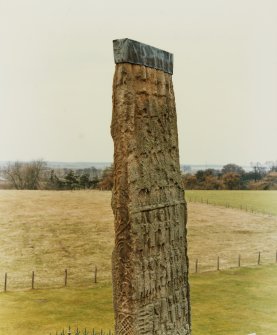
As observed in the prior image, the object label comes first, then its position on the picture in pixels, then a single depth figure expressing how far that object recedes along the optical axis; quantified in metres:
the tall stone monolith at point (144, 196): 7.95
